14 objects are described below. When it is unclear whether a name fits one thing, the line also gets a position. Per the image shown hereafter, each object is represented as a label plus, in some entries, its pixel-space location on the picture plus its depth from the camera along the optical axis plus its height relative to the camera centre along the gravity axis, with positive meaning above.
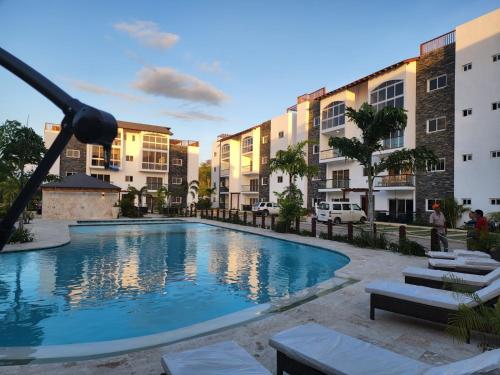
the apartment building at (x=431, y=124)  21.97 +5.93
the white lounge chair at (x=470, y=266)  6.99 -1.41
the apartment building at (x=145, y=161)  41.00 +4.25
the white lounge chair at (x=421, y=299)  4.32 -1.39
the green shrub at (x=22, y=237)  13.24 -1.84
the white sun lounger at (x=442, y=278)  5.41 -1.37
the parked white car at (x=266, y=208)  34.84 -1.32
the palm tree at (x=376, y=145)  13.23 +2.21
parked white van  25.92 -1.20
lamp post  1.43 +0.29
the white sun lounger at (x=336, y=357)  2.62 -1.39
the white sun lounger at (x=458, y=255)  8.30 -1.41
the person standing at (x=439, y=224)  10.75 -0.82
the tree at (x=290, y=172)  18.61 +1.57
